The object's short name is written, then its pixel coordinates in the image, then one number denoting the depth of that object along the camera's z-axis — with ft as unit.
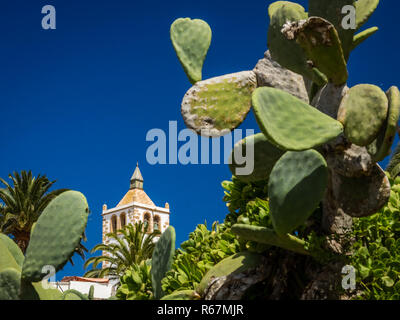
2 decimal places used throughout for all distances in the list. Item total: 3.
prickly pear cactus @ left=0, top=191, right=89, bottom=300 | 8.06
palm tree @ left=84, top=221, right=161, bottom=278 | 64.44
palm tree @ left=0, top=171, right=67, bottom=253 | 57.16
